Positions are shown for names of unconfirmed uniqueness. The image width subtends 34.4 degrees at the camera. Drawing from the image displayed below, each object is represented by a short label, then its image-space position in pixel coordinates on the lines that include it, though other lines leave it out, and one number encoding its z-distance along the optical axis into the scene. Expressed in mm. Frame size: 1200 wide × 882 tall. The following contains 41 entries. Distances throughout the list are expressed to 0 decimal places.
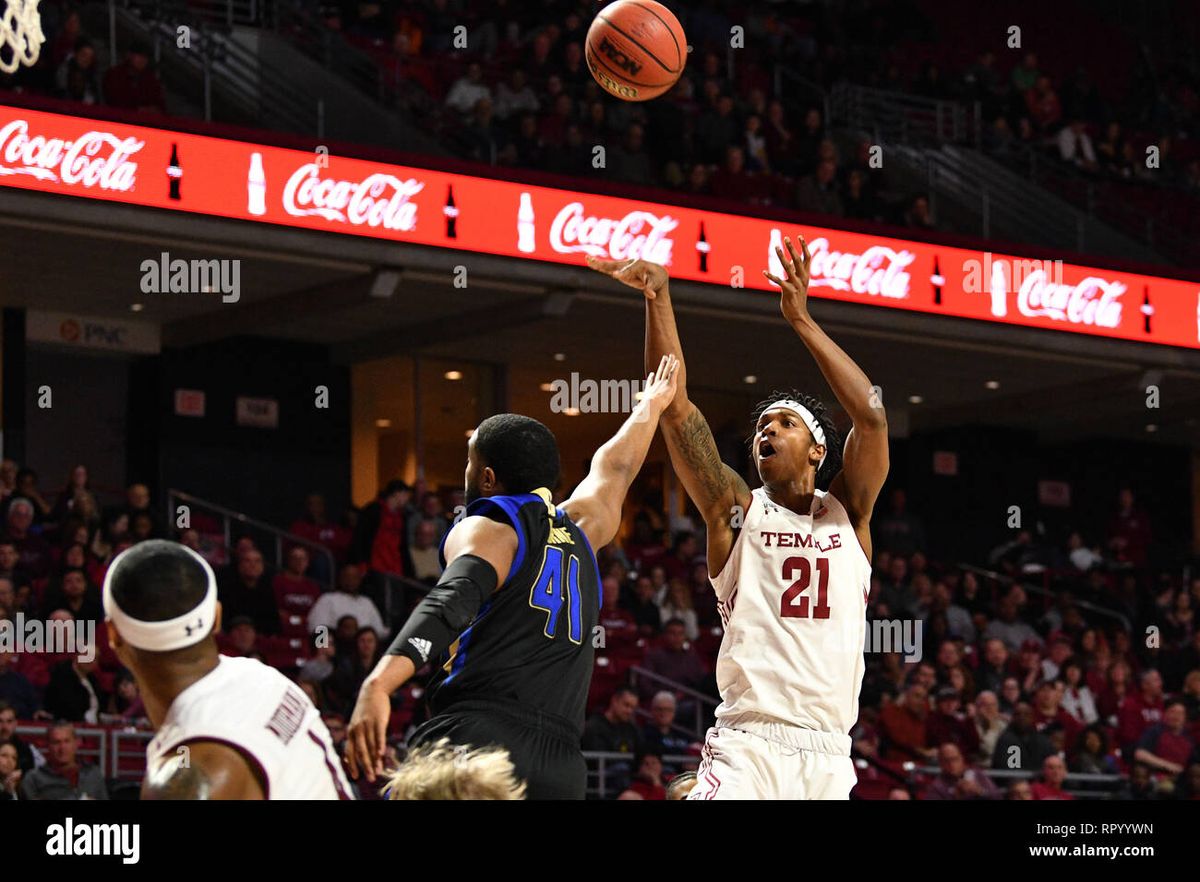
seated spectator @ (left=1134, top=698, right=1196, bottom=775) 15766
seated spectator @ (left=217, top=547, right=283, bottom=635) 13781
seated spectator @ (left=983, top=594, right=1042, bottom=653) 18109
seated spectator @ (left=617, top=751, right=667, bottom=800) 12188
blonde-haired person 3848
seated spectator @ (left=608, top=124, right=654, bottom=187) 17625
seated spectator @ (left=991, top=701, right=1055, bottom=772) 15062
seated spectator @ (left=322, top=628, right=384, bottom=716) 12750
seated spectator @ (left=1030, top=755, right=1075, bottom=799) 14398
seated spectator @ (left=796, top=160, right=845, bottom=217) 18547
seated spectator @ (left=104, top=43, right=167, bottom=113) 15125
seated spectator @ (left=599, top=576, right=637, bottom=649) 15570
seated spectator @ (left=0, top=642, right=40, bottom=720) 11578
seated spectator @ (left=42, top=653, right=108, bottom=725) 11844
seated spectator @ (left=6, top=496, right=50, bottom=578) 13594
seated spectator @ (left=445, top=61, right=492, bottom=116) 18031
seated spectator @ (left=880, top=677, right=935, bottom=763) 14625
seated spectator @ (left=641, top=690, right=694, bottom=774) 13531
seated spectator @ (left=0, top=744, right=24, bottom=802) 10023
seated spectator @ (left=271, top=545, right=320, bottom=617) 14602
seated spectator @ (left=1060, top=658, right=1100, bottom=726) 16938
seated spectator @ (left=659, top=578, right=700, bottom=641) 16047
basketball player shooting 6199
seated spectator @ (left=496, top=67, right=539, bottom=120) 18172
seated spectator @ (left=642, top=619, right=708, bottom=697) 15141
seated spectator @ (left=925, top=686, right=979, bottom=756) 15133
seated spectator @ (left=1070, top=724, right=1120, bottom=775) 15766
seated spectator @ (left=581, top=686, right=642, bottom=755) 13016
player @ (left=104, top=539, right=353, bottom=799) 3479
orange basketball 9586
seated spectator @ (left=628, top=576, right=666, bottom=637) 15852
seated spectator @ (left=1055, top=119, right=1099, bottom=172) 22859
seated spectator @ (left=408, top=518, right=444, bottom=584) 15883
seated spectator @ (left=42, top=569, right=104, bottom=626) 12578
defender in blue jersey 4836
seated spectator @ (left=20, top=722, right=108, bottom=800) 10258
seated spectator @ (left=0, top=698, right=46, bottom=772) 10312
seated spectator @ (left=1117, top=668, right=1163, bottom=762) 16781
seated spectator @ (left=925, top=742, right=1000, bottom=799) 13763
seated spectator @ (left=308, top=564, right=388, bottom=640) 14008
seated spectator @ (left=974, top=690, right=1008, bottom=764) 15188
